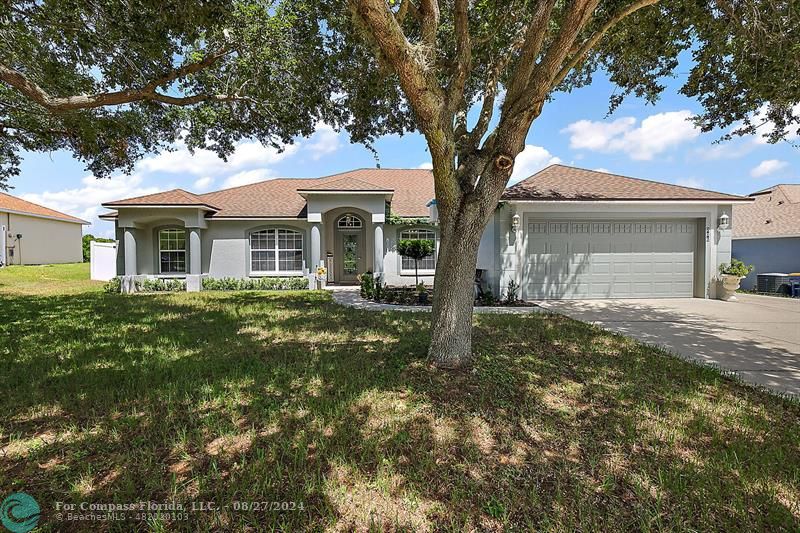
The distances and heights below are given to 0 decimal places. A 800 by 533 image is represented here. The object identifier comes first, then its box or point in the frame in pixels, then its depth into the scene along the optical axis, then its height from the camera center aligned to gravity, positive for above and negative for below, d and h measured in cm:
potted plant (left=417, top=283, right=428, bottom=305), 1128 -120
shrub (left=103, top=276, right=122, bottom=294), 1439 -120
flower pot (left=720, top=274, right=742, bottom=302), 1068 -81
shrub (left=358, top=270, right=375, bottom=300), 1181 -98
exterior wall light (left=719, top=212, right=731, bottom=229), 1080 +113
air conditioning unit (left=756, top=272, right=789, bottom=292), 1429 -90
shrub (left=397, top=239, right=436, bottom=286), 1209 +28
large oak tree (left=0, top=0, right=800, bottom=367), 454 +385
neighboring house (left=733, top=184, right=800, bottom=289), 1555 +112
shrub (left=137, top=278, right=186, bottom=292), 1476 -118
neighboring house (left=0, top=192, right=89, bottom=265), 2333 +153
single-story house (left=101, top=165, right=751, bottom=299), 1081 +93
